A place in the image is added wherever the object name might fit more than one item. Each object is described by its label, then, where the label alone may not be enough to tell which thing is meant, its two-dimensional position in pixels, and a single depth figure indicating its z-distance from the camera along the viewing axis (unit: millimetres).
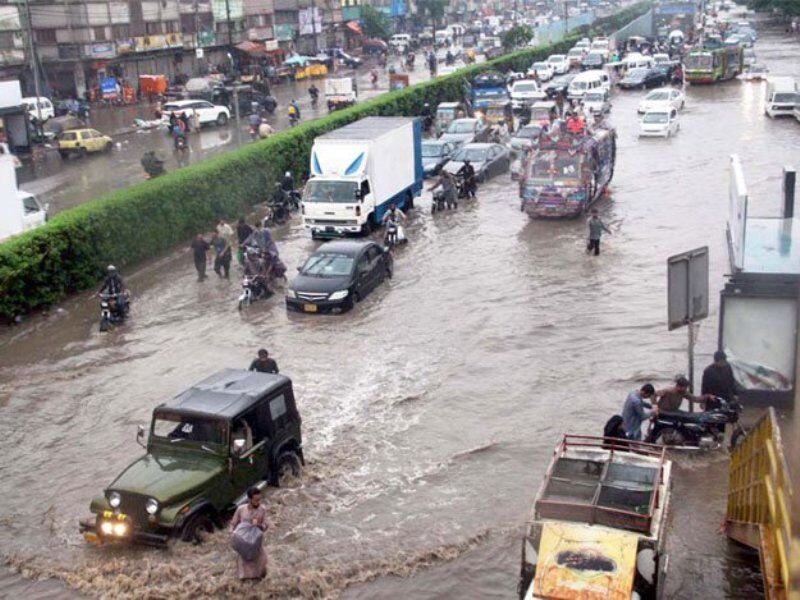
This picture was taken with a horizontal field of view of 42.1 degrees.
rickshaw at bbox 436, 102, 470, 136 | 47156
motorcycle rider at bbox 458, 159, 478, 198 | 33719
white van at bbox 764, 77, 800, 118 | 46656
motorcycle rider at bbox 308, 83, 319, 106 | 60309
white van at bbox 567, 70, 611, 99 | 54188
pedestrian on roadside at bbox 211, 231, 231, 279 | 25672
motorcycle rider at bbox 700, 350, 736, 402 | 14734
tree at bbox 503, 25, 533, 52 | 81062
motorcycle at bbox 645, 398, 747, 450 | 14188
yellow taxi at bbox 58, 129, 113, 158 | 44031
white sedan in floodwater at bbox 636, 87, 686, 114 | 46719
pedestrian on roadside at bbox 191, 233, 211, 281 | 25281
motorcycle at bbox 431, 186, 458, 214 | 31984
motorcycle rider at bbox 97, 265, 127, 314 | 22266
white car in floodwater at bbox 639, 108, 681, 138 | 43562
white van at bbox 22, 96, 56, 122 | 52406
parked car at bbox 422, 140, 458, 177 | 37531
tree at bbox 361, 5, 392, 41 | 99500
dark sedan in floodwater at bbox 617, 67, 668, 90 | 61281
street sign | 13391
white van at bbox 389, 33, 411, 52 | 99688
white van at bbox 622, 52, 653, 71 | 66875
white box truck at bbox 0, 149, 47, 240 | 26188
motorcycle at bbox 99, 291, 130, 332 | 22250
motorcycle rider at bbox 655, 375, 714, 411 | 14305
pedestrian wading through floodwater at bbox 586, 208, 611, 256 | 25438
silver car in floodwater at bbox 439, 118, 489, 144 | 41094
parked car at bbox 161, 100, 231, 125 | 51969
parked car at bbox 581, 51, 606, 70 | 69875
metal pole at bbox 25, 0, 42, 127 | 48922
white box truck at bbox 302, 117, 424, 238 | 28281
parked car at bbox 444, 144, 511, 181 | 36000
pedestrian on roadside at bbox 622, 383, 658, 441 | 14078
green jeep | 12023
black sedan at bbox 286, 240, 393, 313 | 22219
